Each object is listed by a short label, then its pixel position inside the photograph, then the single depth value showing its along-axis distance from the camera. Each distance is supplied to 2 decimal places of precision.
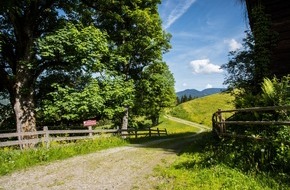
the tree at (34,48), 12.14
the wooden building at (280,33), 9.79
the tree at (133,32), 16.57
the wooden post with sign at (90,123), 13.06
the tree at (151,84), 18.23
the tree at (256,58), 10.20
